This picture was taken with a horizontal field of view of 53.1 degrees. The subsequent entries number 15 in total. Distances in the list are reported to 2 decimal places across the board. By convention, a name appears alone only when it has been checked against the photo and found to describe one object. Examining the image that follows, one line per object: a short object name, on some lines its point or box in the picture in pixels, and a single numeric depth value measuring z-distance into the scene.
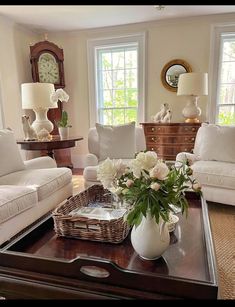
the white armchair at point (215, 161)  2.32
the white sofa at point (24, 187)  1.66
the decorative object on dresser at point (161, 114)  3.81
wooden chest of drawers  3.55
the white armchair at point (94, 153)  2.53
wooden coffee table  0.86
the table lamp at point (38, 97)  3.03
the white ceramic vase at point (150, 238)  1.03
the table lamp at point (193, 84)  3.38
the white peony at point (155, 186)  0.90
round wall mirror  3.88
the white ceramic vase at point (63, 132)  3.15
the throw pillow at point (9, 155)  2.17
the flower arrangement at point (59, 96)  3.06
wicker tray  1.21
